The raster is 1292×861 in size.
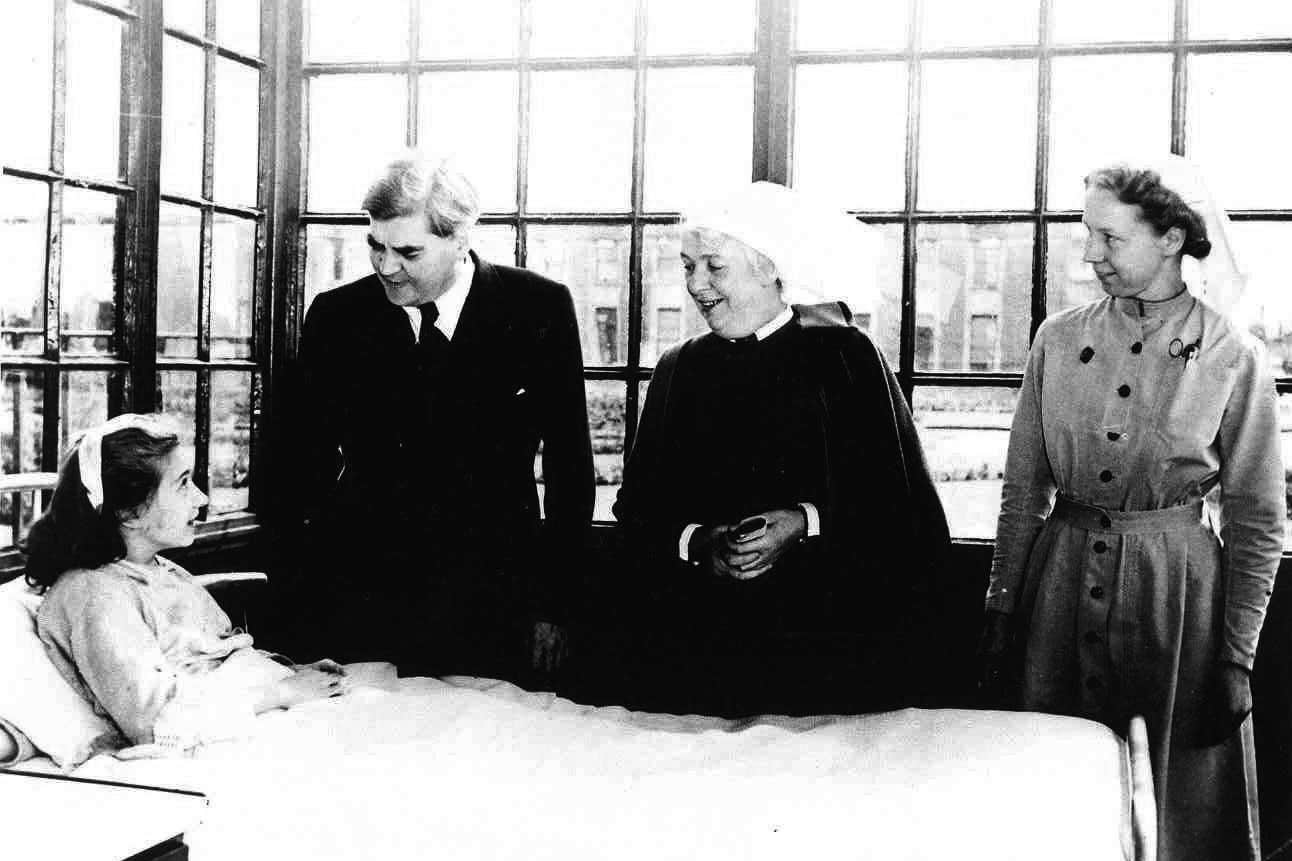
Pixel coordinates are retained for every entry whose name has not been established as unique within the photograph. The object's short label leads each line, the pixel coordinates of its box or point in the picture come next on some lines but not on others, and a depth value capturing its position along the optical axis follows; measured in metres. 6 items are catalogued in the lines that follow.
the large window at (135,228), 2.84
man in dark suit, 2.94
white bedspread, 1.91
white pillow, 2.20
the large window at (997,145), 3.26
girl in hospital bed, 2.29
